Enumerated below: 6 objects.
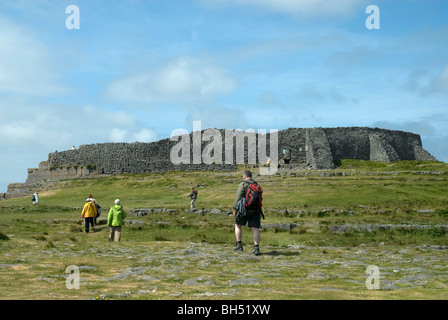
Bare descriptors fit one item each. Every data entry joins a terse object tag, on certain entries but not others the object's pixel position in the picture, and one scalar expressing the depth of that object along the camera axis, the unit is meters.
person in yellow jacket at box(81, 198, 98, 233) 20.48
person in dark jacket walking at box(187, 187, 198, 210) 27.70
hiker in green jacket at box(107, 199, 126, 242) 17.02
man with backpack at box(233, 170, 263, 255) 12.91
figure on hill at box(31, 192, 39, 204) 38.41
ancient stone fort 61.34
